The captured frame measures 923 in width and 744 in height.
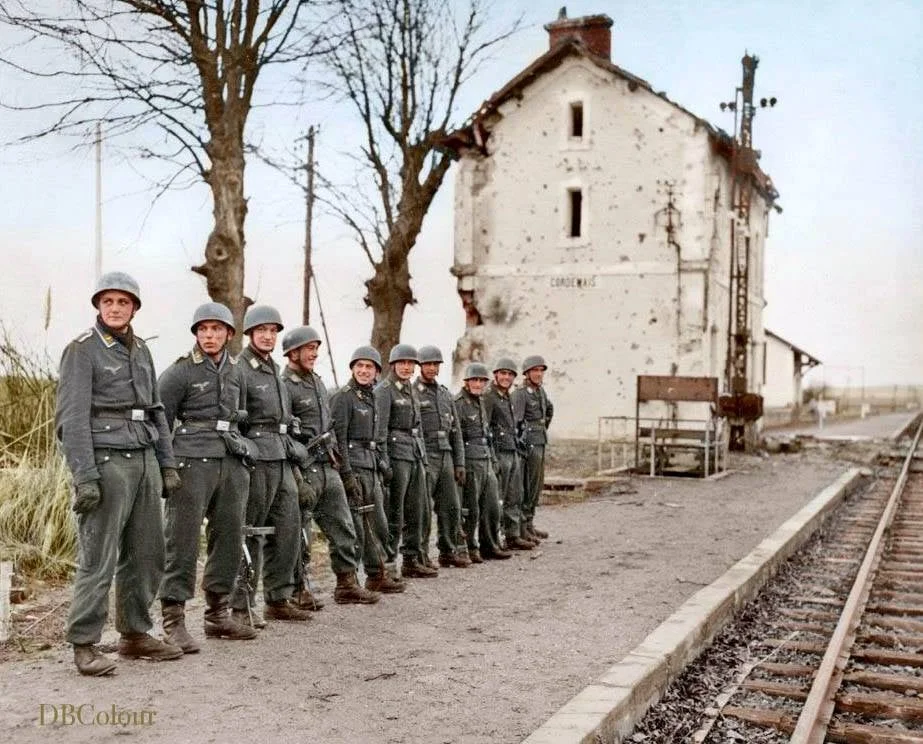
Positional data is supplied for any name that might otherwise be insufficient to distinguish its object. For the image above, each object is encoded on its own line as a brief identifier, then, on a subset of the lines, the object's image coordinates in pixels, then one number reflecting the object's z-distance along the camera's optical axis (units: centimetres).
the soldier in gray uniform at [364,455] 836
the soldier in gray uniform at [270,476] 714
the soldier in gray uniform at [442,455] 973
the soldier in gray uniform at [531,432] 1158
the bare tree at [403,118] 2172
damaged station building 2486
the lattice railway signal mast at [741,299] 2567
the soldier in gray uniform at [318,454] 773
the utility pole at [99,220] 1795
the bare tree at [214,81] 1249
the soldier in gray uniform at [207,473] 659
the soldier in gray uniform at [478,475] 1045
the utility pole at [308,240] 2757
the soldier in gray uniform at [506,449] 1111
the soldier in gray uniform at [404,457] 907
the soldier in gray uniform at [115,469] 578
